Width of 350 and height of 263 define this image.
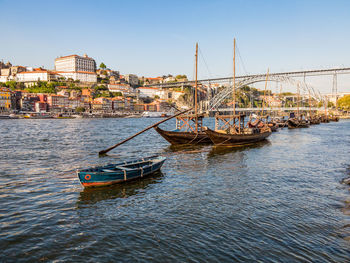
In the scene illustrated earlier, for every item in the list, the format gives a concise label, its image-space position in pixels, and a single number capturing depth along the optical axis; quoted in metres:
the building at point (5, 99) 110.79
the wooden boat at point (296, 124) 61.26
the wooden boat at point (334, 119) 99.86
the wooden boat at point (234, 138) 27.31
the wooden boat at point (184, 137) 28.84
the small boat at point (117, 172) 13.23
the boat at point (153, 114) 150.75
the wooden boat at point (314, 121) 78.79
